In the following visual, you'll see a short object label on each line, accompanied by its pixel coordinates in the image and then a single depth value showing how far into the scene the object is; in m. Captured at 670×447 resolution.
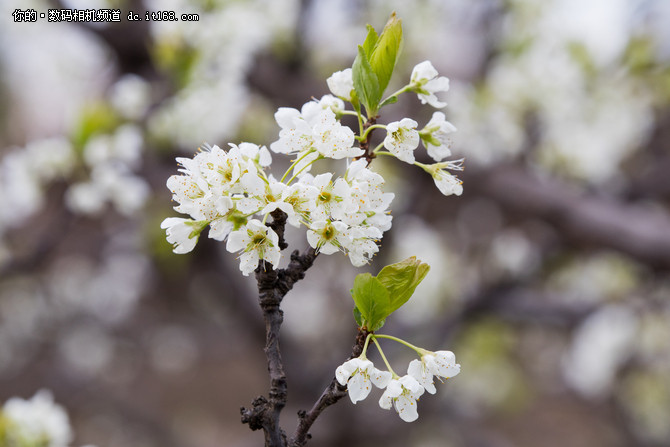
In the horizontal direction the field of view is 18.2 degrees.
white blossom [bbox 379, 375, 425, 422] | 0.66
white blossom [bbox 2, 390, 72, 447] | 0.78
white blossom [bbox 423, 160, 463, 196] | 0.69
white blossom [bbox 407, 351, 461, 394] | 0.67
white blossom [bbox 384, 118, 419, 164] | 0.67
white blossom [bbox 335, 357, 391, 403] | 0.66
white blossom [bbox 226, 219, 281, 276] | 0.66
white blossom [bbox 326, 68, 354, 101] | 0.69
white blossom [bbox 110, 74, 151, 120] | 1.32
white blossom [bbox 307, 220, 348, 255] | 0.66
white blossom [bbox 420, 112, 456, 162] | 0.69
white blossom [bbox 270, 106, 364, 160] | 0.66
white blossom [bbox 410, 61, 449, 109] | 0.69
